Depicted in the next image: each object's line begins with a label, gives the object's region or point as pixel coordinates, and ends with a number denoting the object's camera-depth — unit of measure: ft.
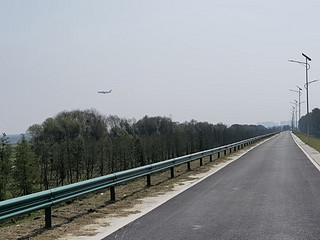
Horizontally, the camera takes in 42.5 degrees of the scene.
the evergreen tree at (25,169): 142.41
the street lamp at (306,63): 165.37
